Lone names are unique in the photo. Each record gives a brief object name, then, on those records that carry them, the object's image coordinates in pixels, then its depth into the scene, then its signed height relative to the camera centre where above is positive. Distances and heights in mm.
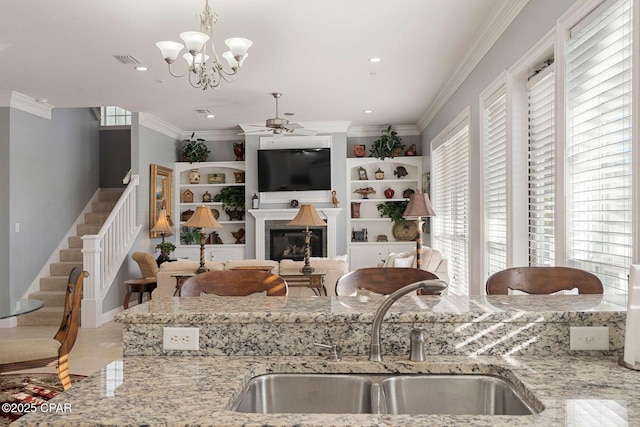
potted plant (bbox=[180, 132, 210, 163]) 9305 +1230
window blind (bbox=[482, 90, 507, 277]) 4301 +355
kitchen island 1276 -356
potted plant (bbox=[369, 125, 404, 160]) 9055 +1288
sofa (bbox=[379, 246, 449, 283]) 5508 -417
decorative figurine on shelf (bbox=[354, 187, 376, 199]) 9320 +542
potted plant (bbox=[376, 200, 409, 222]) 9148 +226
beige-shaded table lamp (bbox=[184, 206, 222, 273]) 5590 +36
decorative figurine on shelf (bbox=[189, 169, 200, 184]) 9430 +809
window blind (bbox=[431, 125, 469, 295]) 5832 +222
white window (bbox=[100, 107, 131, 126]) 9484 +1882
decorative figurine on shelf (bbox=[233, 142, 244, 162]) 9375 +1249
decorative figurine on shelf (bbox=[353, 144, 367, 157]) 9211 +1231
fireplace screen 8938 -314
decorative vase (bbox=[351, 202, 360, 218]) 9320 +217
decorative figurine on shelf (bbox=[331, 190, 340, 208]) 8828 +371
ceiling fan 6695 +1229
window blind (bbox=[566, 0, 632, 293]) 2480 +385
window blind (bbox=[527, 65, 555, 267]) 3465 +362
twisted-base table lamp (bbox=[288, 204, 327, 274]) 5691 +51
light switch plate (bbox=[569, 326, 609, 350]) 1502 -323
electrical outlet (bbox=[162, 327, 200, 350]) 1561 -329
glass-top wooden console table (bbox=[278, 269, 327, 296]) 5527 -573
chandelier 3555 +1200
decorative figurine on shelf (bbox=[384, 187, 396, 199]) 9227 +499
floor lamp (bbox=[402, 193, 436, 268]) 5133 +126
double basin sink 1418 -452
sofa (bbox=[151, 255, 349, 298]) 5398 -453
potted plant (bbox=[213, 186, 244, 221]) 9328 +401
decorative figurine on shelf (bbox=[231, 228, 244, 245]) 9391 -220
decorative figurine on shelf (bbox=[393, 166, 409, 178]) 9250 +862
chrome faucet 1380 -227
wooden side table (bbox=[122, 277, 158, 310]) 6371 -729
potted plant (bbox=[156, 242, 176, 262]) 7840 -374
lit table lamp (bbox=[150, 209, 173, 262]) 7871 -48
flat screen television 8812 +874
